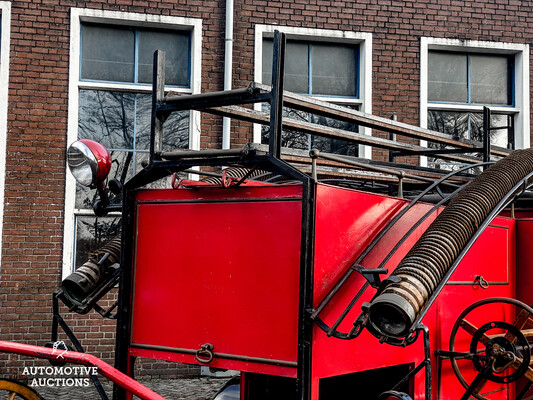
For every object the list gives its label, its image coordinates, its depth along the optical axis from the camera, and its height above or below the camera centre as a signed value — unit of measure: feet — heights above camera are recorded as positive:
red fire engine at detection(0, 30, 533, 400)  10.59 -0.89
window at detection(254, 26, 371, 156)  29.84 +6.72
